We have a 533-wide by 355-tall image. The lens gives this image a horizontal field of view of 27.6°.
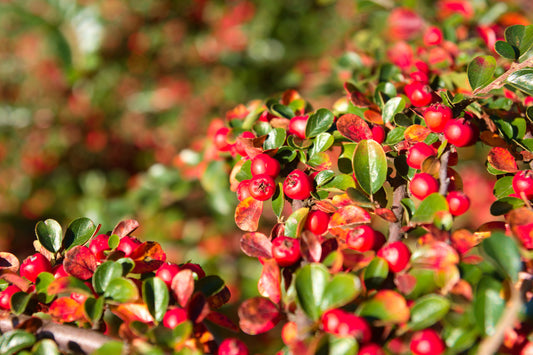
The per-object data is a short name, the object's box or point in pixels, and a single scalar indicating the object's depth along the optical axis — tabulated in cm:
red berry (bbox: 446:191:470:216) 32
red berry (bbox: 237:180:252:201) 34
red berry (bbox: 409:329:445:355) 29
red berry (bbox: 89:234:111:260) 33
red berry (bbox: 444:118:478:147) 32
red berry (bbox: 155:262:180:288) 32
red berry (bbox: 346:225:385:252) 32
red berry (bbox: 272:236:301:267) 31
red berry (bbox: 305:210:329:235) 33
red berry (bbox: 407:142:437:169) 33
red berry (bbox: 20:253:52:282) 33
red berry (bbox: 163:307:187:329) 31
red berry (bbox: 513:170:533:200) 32
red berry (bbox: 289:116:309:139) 35
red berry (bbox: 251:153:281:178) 33
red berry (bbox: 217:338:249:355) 30
